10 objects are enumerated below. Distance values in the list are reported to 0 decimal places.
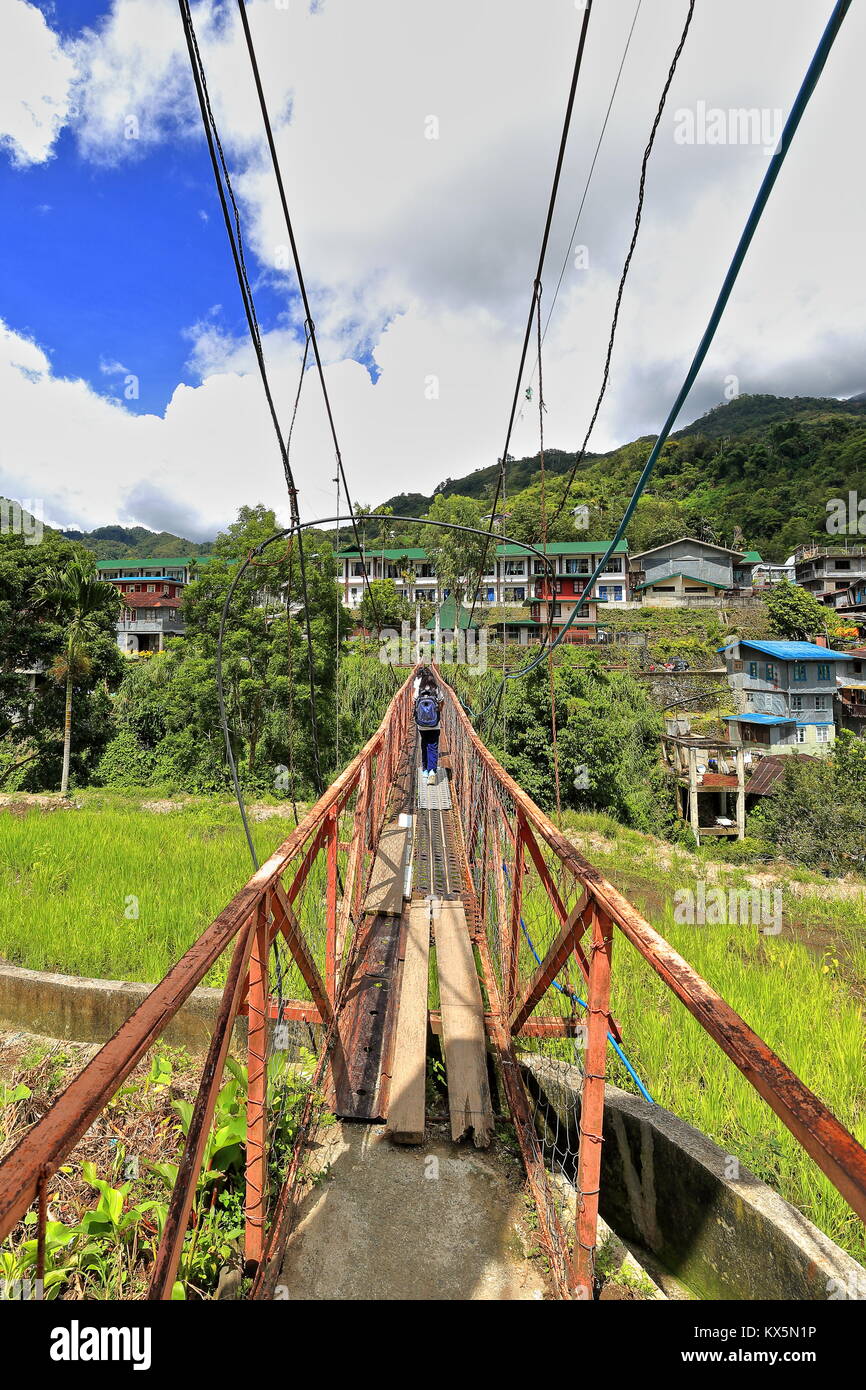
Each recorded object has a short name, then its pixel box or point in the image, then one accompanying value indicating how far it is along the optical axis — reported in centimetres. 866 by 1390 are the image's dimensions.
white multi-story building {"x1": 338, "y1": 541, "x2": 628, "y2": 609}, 4197
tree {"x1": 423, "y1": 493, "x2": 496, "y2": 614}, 3650
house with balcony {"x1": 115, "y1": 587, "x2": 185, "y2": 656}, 3797
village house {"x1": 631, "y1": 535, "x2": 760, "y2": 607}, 4212
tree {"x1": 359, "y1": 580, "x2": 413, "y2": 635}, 3359
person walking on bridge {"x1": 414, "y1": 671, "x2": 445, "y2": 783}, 682
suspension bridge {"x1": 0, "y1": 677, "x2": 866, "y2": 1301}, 84
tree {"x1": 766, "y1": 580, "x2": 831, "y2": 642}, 3281
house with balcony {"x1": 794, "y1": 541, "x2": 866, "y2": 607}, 4209
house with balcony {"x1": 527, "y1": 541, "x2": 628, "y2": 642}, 3797
